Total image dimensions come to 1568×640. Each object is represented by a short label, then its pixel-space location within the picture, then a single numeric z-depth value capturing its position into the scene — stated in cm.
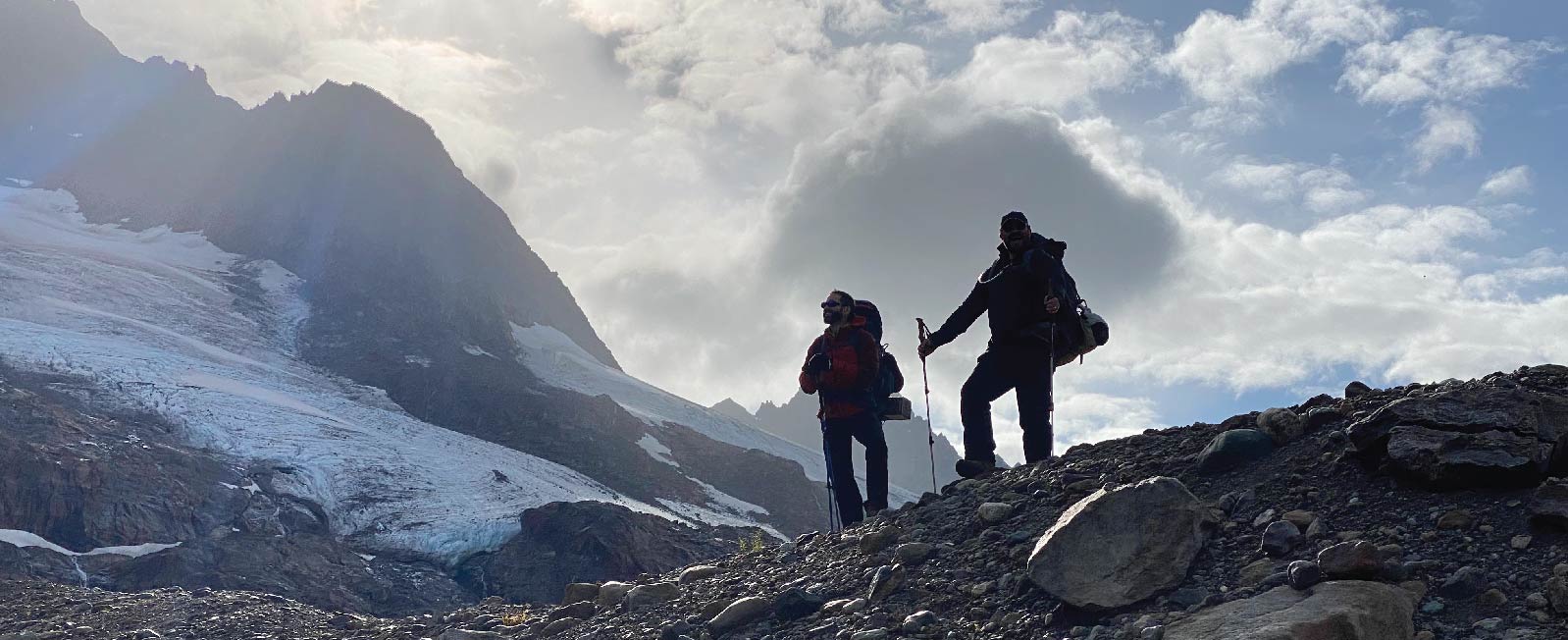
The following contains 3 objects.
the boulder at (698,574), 928
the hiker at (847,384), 1048
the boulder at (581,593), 956
